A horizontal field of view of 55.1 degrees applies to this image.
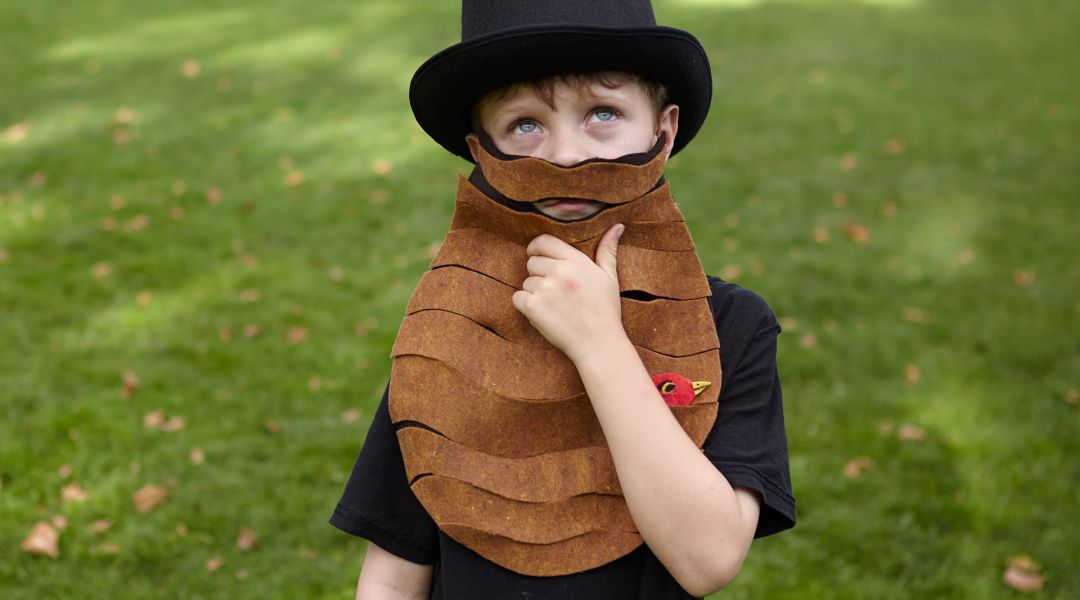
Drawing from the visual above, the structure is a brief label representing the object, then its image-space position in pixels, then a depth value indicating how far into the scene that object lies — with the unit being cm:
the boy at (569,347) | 153
